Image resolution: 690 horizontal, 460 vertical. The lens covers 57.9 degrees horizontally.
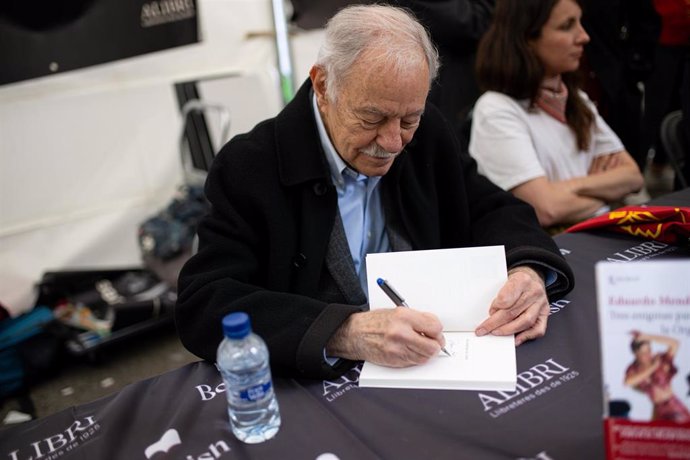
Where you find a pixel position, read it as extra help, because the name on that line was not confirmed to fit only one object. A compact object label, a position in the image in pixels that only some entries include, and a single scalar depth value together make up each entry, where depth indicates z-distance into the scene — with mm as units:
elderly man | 1123
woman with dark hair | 2125
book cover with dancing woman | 726
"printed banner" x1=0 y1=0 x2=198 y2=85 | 2926
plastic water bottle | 934
